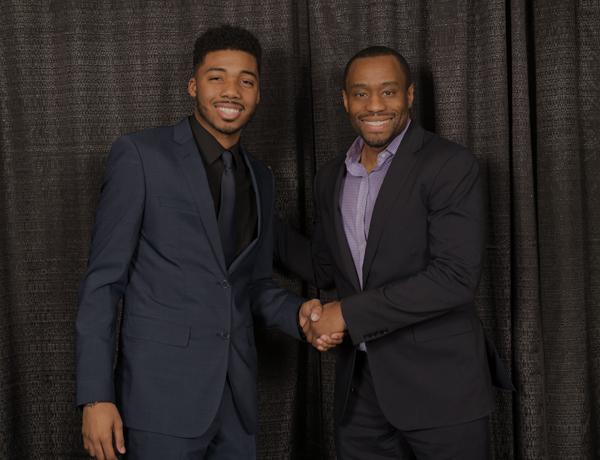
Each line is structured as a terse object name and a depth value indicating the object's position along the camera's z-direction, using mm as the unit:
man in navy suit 1694
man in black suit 1841
